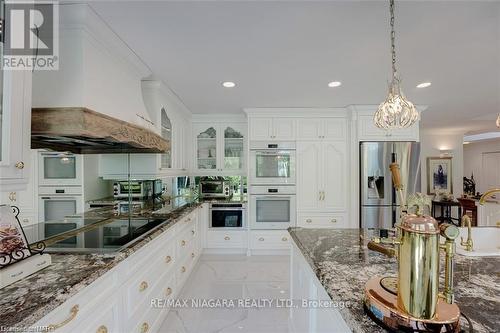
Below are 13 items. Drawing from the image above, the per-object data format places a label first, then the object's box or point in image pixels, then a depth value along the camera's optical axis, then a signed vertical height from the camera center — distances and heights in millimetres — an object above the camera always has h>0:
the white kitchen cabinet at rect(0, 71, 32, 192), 1026 +186
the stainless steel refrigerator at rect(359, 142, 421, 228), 3580 -90
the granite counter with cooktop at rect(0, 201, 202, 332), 855 -493
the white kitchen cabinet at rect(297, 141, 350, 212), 3865 -52
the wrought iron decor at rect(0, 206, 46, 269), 1058 -388
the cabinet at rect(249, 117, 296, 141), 3865 +701
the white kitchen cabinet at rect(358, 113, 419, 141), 3693 +596
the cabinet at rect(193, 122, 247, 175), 4340 +447
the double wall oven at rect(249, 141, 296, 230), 3854 -118
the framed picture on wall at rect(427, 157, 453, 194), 6031 -53
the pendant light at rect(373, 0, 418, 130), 1727 +448
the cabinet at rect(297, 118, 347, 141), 3879 +691
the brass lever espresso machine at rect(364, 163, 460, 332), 705 -339
